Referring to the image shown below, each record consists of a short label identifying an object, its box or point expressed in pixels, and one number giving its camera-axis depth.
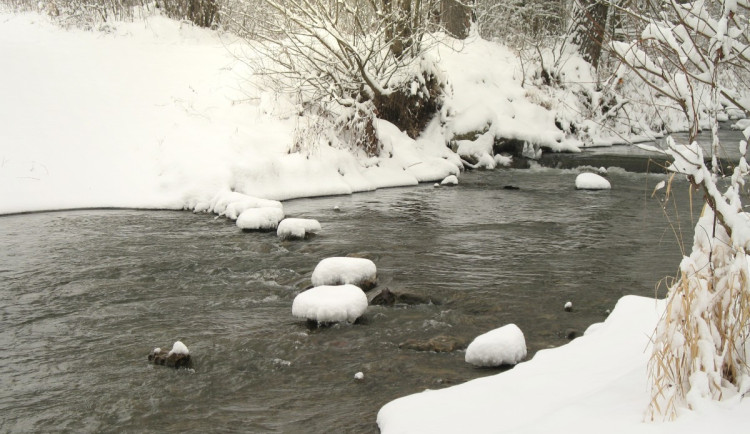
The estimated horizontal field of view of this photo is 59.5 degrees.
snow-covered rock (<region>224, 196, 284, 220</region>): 10.04
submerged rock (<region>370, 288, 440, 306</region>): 6.37
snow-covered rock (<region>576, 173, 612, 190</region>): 12.54
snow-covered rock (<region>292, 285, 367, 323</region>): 5.81
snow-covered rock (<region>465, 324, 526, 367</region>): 4.95
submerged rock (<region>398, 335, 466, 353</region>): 5.30
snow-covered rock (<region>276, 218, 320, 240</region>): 8.85
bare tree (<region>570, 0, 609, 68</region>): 20.13
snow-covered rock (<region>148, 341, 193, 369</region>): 4.99
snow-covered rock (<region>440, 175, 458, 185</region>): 13.39
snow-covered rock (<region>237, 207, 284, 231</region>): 9.34
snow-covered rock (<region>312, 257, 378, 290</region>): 6.71
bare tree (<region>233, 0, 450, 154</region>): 13.46
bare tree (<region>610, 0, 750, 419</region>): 3.03
